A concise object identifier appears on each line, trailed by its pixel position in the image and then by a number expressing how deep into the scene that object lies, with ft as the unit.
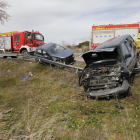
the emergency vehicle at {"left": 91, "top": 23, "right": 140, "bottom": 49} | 40.22
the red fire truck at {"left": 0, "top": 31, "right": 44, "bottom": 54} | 41.96
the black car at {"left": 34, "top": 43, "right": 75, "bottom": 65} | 30.63
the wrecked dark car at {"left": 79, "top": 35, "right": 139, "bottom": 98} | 15.11
